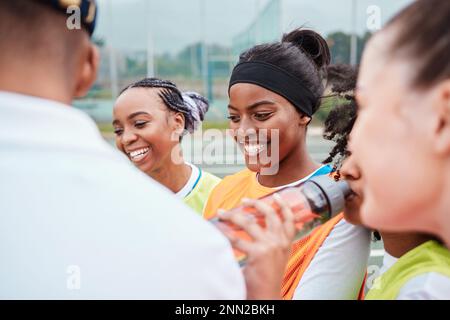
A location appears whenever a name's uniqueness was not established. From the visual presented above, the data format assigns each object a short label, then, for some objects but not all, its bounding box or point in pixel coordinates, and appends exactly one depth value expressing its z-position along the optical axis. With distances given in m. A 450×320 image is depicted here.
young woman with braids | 2.40
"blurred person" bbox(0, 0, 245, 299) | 0.63
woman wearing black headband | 1.88
